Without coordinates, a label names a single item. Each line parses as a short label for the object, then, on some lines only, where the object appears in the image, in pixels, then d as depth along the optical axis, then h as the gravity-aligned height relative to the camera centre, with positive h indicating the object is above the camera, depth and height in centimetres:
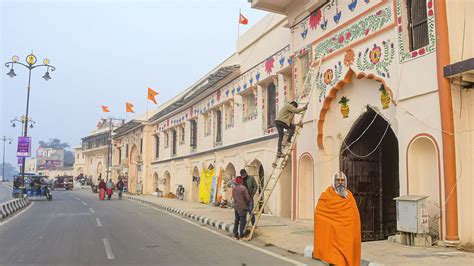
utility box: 830 -70
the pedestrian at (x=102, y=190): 2972 -101
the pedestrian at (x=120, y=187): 3094 -84
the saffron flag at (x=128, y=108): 4241 +702
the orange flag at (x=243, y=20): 2170 +831
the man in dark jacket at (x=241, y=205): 1085 -73
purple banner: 2497 +170
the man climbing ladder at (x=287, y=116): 1166 +178
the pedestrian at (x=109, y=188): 3028 -88
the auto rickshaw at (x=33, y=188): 2752 -93
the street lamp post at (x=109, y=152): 5416 +329
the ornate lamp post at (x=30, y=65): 2417 +653
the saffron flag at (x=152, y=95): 3216 +638
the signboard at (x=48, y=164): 9462 +266
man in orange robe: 568 -68
